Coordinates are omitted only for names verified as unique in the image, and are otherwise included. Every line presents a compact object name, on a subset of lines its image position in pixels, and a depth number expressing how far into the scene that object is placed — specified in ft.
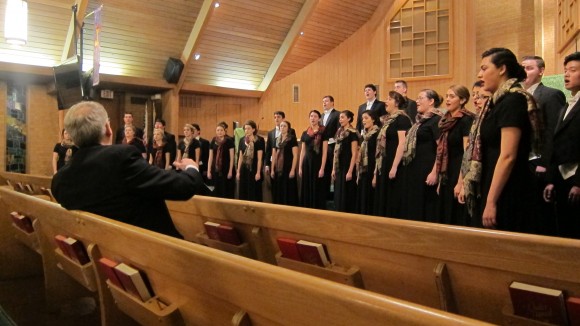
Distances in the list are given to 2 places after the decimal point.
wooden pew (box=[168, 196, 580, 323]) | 3.39
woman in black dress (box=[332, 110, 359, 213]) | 15.66
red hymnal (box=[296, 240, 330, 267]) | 4.62
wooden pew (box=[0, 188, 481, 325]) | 2.38
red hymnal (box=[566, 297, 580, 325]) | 3.03
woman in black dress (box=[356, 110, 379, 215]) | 14.03
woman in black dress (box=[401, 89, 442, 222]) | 11.67
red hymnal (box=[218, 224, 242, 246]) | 5.95
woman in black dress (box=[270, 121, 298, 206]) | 18.75
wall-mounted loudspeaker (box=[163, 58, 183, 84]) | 26.84
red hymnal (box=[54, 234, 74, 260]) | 5.77
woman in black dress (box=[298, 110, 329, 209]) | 17.66
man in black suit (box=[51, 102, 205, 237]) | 5.49
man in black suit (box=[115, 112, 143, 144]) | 23.36
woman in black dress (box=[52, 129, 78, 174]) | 21.62
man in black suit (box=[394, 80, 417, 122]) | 17.07
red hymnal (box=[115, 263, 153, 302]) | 4.28
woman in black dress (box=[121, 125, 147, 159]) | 21.95
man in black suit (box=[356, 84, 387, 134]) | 16.61
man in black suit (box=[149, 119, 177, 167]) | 22.49
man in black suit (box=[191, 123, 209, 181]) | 22.38
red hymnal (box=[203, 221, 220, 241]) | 6.21
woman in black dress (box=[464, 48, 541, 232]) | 6.11
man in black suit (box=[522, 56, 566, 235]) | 7.93
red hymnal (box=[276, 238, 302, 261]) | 4.81
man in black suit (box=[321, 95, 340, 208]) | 17.28
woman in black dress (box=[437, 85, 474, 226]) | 10.53
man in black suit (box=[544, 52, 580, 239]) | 7.45
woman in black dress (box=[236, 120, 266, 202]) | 20.08
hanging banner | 15.70
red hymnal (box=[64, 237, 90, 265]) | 5.59
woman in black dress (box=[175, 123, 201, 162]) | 21.89
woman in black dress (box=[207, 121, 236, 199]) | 21.53
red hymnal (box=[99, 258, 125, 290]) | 4.60
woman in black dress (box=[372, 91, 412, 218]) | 12.82
